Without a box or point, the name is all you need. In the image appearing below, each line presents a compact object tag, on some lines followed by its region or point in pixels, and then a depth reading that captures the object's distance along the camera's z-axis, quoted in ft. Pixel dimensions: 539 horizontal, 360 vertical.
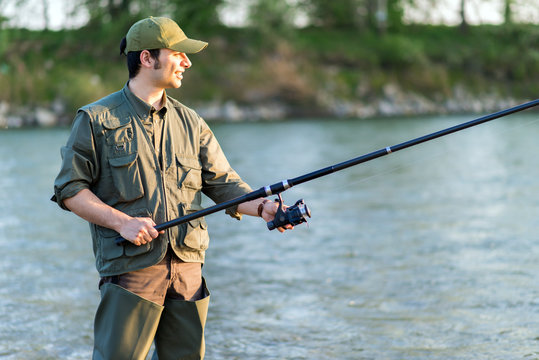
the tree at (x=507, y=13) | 272.31
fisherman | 17.36
